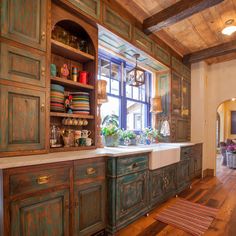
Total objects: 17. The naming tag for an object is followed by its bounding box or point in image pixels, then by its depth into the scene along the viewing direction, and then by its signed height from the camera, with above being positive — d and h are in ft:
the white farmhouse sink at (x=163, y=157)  8.11 -1.84
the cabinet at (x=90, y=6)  6.50 +4.27
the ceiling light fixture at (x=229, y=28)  9.87 +5.12
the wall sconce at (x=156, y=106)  12.17 +0.94
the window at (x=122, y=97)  10.23 +1.41
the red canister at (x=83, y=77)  7.30 +1.74
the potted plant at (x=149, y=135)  11.34 -0.98
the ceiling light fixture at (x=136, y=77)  10.34 +2.52
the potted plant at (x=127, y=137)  9.81 -0.97
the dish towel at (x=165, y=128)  12.27 -0.58
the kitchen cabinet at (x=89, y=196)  5.57 -2.54
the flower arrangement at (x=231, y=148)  18.14 -2.94
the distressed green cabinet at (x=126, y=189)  6.41 -2.72
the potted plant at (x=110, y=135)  8.66 -0.75
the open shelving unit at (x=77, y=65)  6.63 +2.27
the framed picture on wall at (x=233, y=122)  30.50 -0.38
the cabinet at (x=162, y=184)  8.32 -3.25
